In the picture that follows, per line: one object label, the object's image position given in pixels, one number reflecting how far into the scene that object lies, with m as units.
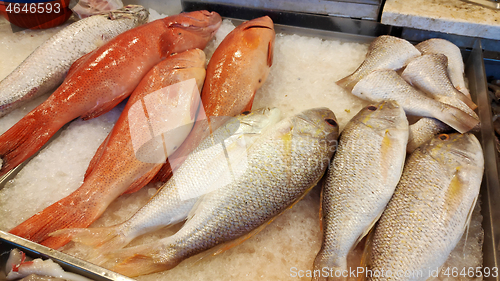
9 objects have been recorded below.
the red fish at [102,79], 0.54
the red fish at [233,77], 0.53
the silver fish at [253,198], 0.44
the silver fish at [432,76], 0.55
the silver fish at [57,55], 0.61
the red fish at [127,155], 0.46
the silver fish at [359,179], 0.45
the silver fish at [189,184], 0.45
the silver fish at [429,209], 0.42
